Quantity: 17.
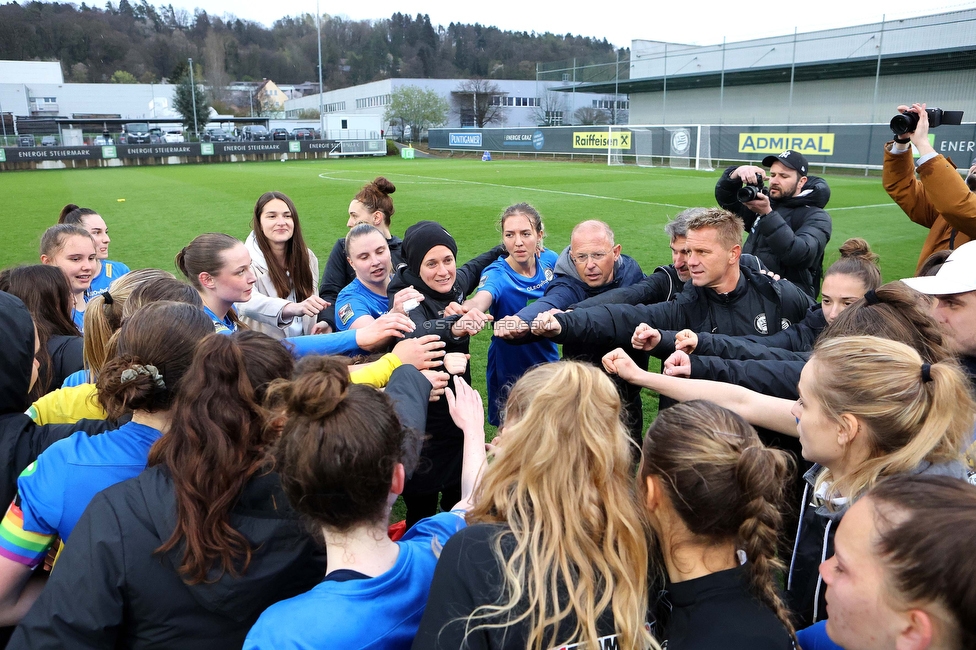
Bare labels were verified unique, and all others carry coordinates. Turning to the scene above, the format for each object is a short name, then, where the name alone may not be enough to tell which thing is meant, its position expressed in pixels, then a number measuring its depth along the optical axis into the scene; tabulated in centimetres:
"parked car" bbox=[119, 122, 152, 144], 4969
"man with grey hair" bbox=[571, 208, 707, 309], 399
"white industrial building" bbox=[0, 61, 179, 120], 7031
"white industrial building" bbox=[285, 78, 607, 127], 7225
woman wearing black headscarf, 348
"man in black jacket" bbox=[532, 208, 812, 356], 353
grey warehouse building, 3259
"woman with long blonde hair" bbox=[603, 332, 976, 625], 198
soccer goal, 3173
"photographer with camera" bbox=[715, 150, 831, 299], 484
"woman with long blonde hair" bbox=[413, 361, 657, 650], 146
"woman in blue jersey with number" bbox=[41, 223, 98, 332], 484
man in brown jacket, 433
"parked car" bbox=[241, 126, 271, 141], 5409
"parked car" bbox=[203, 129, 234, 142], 5494
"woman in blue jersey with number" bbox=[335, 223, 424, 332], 422
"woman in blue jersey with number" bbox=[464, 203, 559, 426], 447
